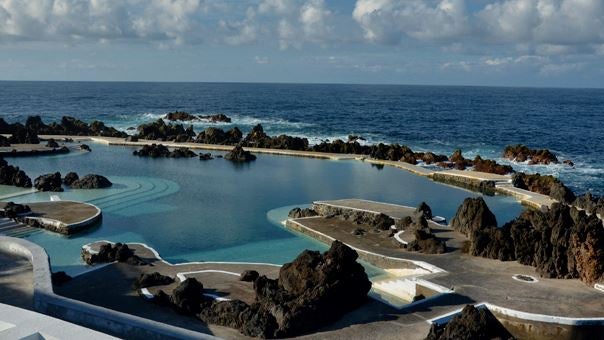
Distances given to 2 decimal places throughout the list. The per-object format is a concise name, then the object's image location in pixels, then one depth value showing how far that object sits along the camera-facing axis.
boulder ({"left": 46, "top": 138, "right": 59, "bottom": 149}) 69.31
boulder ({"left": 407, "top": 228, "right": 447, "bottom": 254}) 30.75
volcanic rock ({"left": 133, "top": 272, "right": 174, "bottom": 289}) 24.53
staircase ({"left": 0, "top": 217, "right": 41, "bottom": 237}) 34.47
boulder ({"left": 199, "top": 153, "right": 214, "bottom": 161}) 65.19
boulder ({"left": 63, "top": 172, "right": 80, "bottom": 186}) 48.50
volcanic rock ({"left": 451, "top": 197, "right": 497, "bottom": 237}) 33.28
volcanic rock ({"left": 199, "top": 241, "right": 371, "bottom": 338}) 20.70
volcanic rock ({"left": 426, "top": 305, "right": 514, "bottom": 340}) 19.70
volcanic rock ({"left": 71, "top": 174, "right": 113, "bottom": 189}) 47.47
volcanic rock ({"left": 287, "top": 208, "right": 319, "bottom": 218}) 38.88
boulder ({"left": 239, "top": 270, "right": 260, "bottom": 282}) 25.48
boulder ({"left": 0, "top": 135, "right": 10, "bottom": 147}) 67.94
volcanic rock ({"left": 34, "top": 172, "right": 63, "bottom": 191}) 46.22
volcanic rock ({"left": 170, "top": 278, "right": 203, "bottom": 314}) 22.25
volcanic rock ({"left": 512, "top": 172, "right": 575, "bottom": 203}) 50.12
